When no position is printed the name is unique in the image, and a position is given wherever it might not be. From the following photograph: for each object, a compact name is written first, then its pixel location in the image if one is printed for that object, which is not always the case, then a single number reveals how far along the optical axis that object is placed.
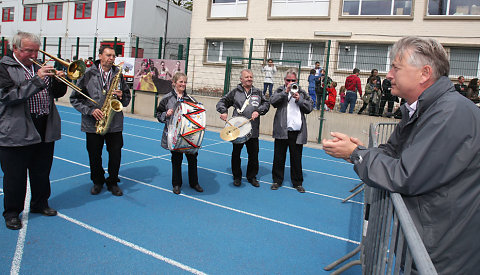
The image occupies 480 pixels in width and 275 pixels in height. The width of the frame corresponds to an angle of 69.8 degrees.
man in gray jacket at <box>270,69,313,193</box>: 6.13
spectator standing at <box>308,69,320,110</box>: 12.18
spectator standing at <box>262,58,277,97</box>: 12.80
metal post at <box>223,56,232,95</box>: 12.68
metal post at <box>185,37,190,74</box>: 13.77
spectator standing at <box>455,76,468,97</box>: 10.49
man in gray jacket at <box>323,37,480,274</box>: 1.55
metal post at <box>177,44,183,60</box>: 14.52
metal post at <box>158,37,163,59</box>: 14.39
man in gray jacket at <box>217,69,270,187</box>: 6.25
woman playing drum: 5.57
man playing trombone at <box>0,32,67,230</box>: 3.73
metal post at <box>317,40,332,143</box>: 11.20
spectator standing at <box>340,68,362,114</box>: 12.13
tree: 40.71
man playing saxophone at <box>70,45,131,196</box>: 5.08
